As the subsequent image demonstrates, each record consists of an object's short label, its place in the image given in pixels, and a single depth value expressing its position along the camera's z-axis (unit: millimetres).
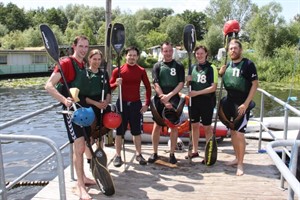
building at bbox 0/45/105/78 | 37056
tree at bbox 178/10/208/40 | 84875
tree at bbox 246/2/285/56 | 37281
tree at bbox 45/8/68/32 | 89500
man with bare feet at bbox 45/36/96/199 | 3747
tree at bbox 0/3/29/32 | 81375
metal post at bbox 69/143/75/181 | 4414
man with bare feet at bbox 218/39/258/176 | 4480
